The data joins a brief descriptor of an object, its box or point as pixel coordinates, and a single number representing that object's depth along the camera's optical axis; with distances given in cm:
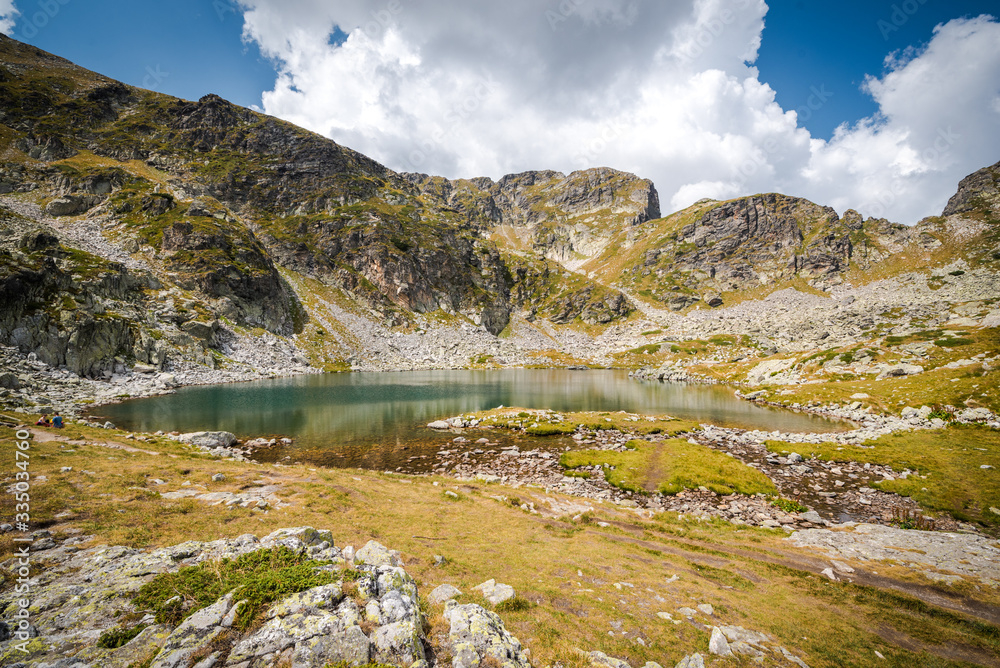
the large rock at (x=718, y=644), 895
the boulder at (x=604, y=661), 789
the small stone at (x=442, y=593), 948
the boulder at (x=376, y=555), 1020
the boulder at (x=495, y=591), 1026
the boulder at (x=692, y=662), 805
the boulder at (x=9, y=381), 4064
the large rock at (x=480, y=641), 696
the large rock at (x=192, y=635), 559
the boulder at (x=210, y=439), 3428
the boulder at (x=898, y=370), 5753
